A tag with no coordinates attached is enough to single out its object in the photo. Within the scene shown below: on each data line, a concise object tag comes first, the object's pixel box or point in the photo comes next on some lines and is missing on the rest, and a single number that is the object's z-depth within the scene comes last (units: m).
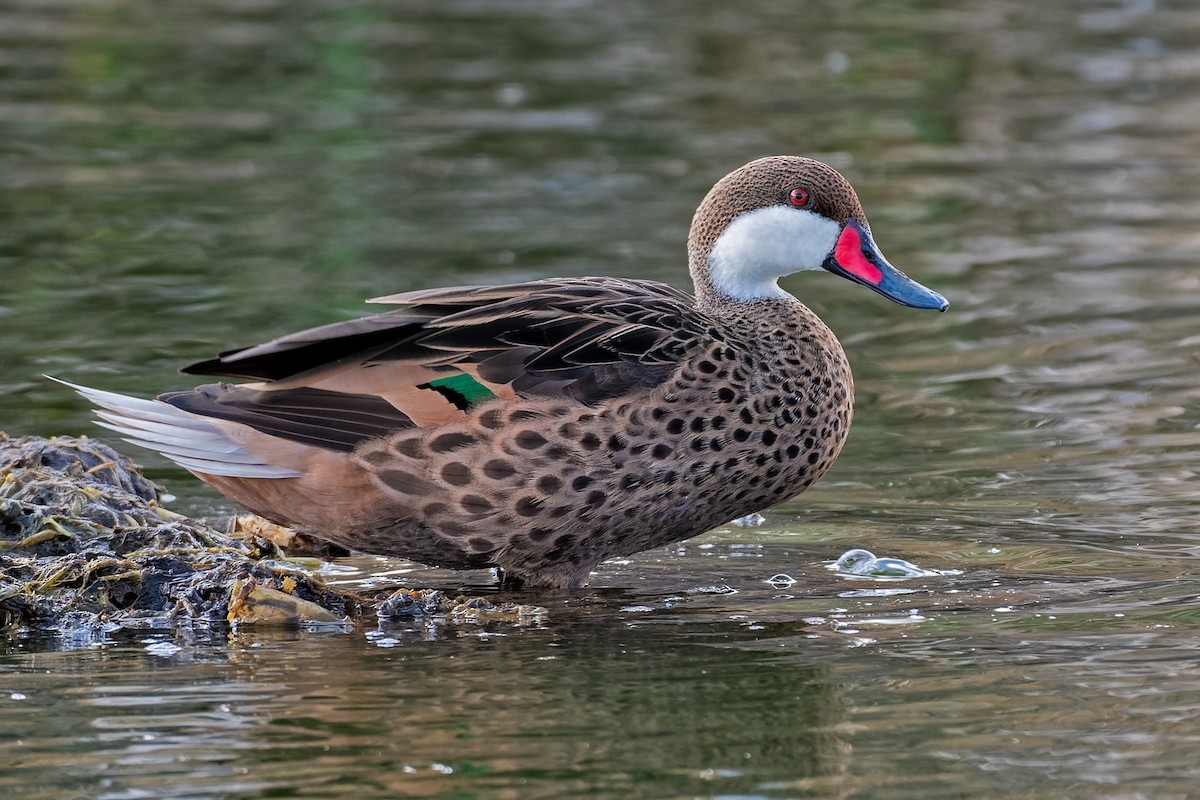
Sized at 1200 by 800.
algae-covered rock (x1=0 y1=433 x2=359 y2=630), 12.42
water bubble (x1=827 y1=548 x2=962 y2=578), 13.34
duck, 12.87
